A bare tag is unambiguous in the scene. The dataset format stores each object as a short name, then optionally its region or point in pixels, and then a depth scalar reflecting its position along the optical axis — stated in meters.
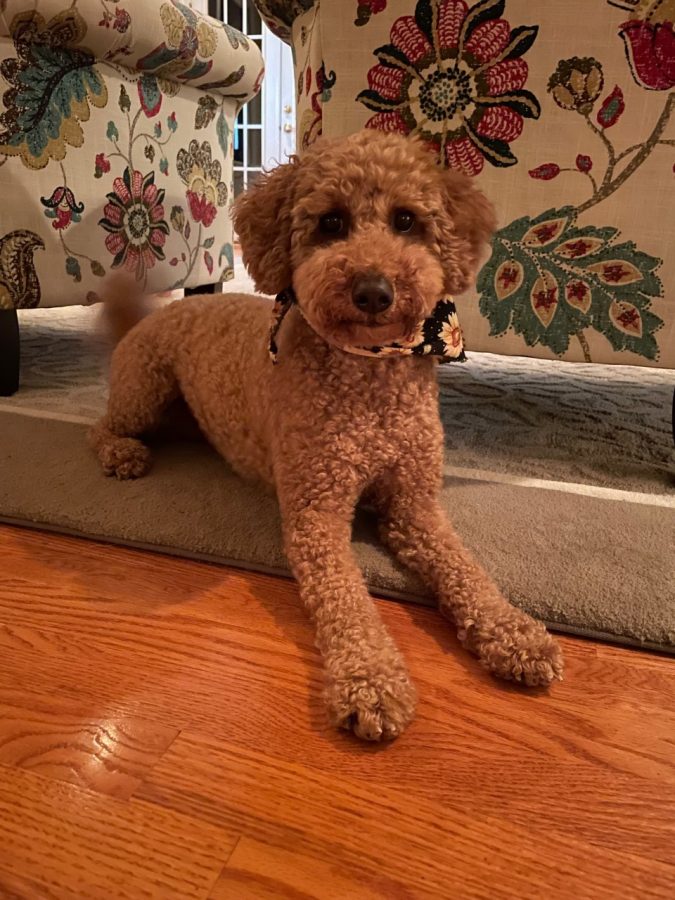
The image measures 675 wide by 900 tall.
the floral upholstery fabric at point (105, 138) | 1.53
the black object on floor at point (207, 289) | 2.35
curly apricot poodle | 0.82
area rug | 0.94
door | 5.12
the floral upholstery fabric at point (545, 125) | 1.08
